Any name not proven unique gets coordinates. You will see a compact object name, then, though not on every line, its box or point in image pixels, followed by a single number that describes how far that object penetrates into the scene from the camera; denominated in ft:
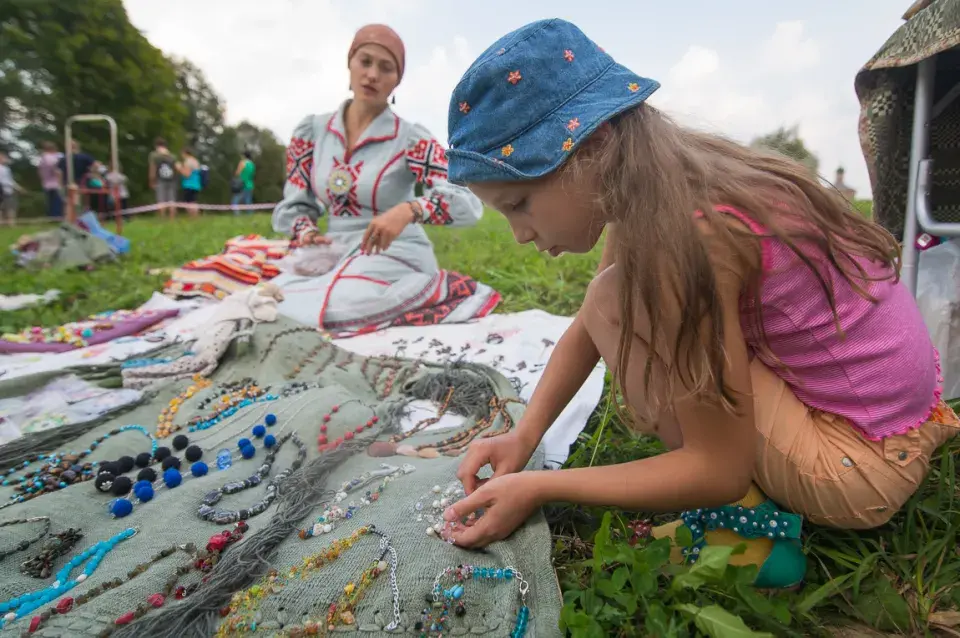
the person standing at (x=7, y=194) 33.55
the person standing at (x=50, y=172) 36.40
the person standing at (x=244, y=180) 42.45
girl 3.08
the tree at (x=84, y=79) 60.18
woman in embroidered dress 10.18
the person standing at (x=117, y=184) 32.42
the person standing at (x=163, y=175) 40.11
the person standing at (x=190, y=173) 41.39
